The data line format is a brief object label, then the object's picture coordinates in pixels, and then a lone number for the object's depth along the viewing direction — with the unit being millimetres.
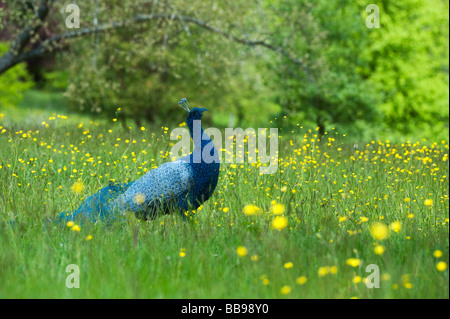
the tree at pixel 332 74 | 28031
